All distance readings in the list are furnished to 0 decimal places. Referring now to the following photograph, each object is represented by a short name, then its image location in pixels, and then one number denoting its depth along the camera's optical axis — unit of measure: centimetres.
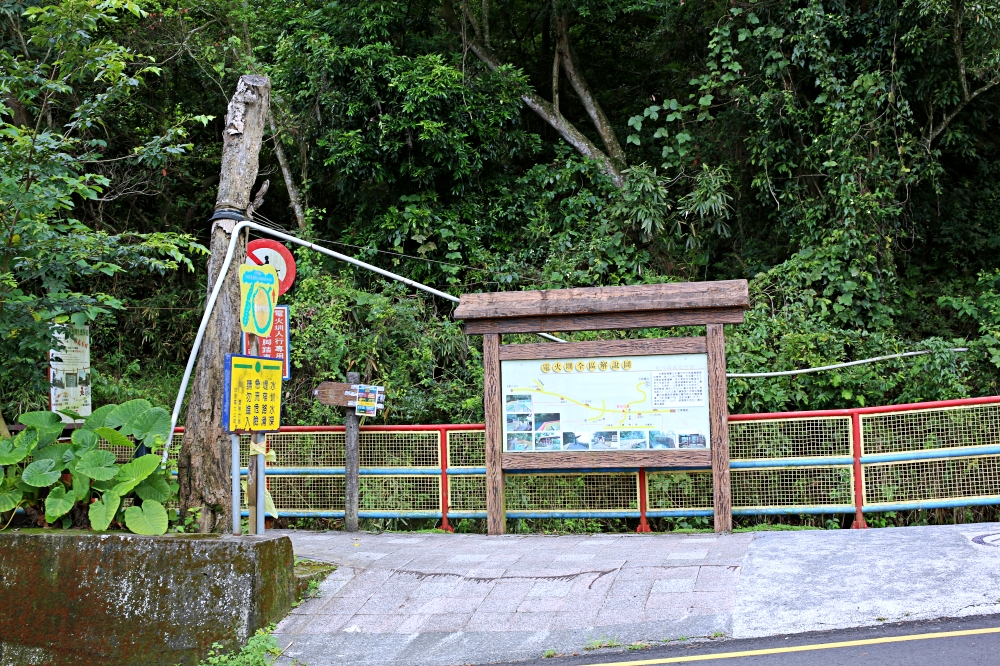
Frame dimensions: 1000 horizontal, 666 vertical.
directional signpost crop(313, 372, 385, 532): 1010
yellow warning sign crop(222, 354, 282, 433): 718
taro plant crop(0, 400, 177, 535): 743
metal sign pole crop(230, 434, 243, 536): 721
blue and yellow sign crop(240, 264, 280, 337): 739
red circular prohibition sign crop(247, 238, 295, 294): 1029
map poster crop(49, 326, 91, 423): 933
